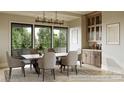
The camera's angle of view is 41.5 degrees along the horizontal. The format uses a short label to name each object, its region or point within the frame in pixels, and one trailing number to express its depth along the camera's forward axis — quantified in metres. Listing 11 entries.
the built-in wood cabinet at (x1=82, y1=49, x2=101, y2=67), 7.00
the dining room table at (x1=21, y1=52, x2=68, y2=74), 5.29
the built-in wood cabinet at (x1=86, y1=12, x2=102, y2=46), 7.46
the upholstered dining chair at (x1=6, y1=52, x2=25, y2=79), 5.18
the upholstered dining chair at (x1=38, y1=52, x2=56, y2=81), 4.96
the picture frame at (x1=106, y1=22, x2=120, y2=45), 5.89
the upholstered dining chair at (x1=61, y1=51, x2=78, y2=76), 5.56
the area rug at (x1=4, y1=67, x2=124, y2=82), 4.91
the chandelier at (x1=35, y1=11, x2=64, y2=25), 5.66
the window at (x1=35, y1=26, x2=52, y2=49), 8.51
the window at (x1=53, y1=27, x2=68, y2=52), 9.09
